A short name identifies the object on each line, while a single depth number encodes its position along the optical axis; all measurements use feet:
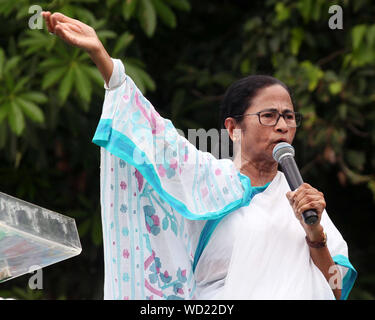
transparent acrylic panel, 13.32
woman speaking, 16.38
